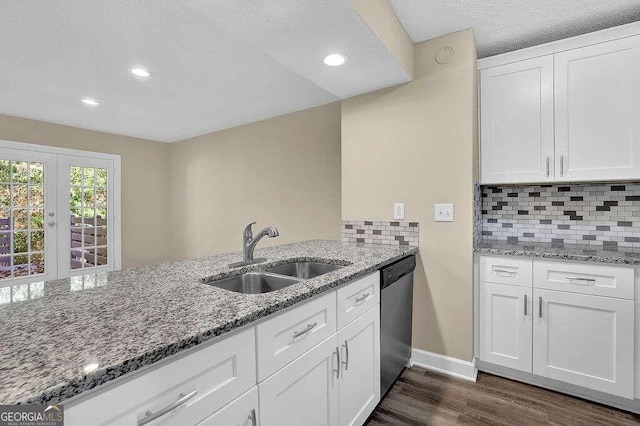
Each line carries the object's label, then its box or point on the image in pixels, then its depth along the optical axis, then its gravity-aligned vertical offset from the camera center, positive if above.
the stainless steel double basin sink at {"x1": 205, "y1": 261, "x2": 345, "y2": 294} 1.47 -0.34
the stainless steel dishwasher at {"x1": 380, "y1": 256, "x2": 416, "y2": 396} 1.78 -0.68
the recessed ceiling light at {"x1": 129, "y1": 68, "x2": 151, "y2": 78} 2.57 +1.19
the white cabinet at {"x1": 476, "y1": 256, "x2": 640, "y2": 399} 1.75 -0.70
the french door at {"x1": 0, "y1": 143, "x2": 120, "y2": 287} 3.88 -0.04
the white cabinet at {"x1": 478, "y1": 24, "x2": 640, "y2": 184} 1.89 +0.67
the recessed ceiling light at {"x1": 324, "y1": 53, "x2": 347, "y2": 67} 1.92 +0.97
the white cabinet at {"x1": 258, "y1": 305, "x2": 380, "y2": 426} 1.02 -0.68
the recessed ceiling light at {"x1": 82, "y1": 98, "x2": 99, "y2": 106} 3.28 +1.19
